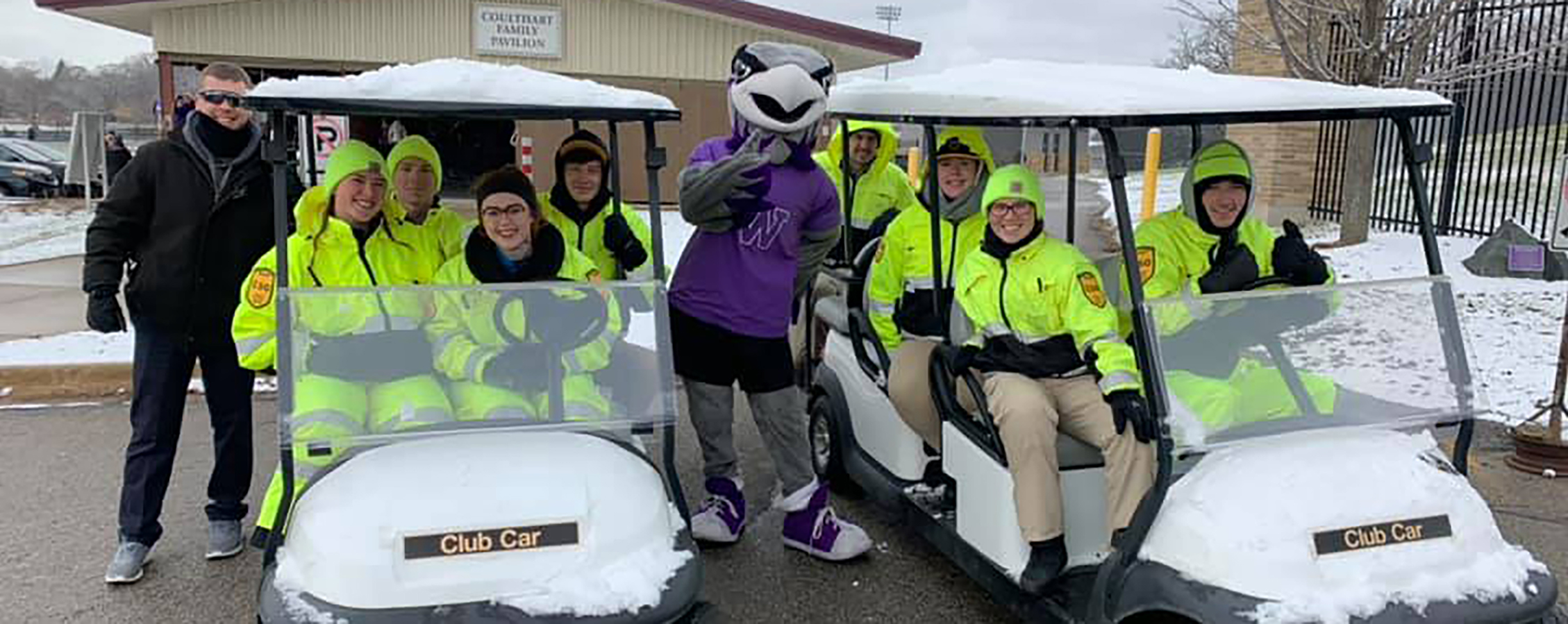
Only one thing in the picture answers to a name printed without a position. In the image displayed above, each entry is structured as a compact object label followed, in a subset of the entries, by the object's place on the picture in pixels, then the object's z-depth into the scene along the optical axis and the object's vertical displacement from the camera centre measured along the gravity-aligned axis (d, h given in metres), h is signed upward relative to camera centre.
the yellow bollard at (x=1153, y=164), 8.79 +0.07
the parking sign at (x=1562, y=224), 4.85 -0.17
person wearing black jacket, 3.46 -0.35
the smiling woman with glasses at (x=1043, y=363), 2.85 -0.54
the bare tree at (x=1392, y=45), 8.05 +1.02
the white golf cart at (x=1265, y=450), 2.40 -0.66
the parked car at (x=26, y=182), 18.78 -0.67
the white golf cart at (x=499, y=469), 2.25 -0.71
